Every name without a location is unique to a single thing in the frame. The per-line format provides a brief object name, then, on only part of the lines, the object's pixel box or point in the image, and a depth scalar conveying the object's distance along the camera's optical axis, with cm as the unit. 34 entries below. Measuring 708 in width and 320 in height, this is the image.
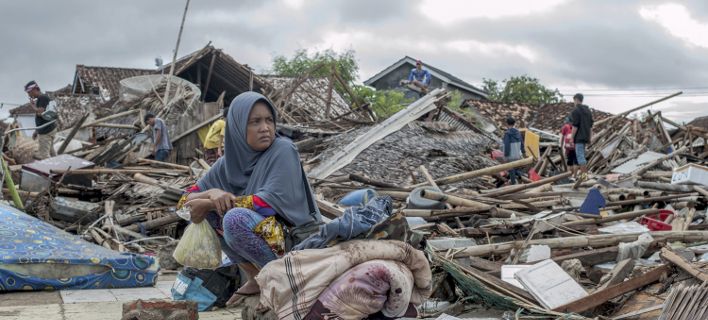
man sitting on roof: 2291
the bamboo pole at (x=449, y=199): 791
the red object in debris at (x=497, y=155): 1490
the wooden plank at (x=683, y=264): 446
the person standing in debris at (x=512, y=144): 1443
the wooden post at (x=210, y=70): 2108
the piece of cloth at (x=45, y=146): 1315
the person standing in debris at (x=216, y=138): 1295
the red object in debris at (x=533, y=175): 1340
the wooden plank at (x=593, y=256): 586
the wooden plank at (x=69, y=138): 1341
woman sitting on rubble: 421
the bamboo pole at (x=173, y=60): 1716
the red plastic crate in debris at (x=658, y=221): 754
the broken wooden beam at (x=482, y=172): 1020
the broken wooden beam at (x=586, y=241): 595
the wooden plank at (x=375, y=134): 1225
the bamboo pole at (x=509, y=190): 907
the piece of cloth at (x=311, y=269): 374
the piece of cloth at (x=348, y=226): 385
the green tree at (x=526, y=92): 4100
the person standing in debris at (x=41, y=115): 1327
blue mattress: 537
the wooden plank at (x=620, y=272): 500
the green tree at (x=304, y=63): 4591
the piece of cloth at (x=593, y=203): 807
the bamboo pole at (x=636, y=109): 1734
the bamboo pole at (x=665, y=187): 982
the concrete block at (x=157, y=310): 418
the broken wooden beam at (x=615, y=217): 711
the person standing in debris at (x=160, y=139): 1422
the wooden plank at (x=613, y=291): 458
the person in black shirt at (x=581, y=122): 1404
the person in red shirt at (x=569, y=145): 1477
